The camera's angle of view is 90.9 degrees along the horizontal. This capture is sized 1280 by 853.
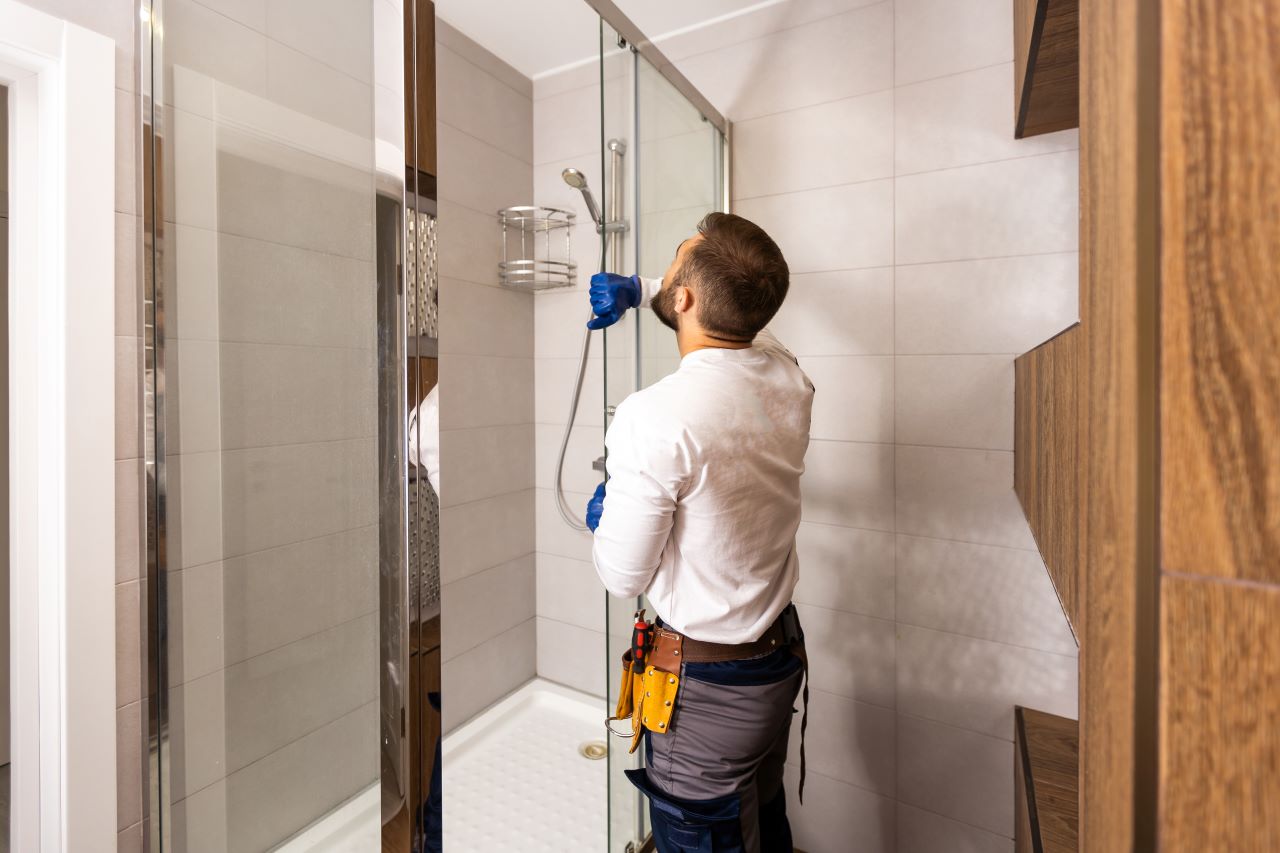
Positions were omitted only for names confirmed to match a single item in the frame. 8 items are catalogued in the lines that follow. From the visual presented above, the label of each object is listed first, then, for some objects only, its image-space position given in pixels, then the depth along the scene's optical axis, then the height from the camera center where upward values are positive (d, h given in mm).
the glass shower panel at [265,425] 759 -4
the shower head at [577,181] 1659 +650
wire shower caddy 2197 +622
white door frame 966 -7
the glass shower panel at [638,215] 1290 +469
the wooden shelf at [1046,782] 1015 -681
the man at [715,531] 1035 -190
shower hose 2172 -150
